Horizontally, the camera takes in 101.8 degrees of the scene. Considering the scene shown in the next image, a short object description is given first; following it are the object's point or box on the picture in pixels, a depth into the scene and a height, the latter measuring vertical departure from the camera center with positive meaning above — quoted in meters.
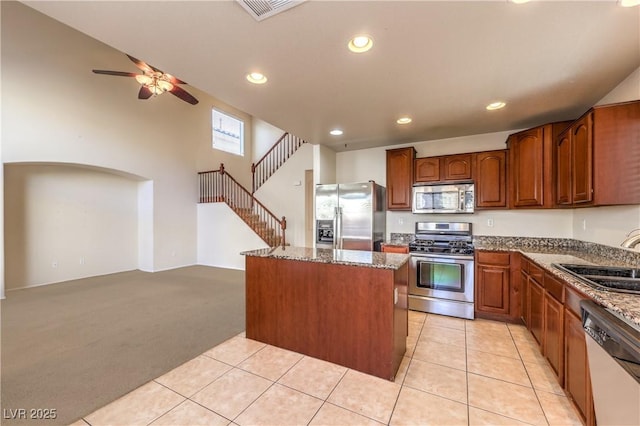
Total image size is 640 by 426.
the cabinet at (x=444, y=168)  3.86 +0.66
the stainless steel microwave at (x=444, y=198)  3.83 +0.20
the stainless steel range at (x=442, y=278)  3.34 -0.90
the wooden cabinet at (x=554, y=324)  1.89 -0.89
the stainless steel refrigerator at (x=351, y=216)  4.11 -0.08
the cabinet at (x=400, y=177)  4.20 +0.56
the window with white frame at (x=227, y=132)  7.85 +2.51
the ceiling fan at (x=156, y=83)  4.29 +2.21
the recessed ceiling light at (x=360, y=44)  1.87 +1.24
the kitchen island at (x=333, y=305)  2.12 -0.85
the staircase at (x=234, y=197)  6.93 +0.42
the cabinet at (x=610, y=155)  2.09 +0.47
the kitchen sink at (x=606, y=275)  1.72 -0.48
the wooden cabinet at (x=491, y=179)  3.64 +0.46
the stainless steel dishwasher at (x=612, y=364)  1.03 -0.68
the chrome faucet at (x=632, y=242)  1.79 -0.22
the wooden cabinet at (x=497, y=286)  3.14 -0.93
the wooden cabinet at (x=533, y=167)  3.15 +0.56
